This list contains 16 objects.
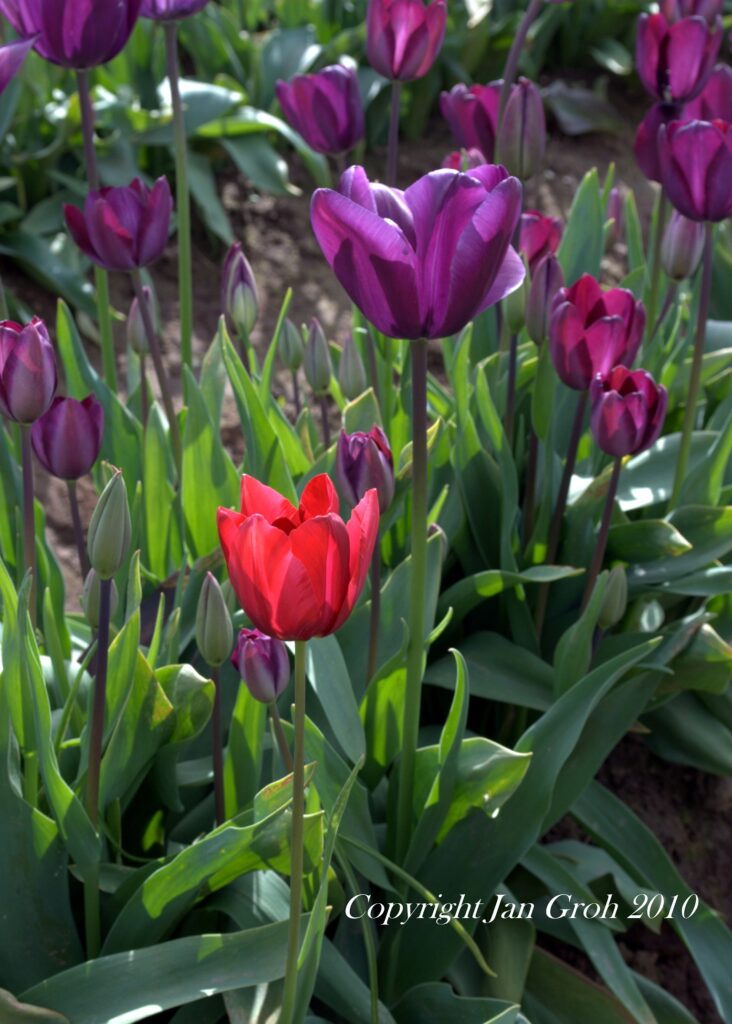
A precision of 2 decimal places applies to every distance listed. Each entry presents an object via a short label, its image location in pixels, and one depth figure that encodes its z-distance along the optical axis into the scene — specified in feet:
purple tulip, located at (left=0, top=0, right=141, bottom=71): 4.34
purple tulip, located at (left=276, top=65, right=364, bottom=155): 5.04
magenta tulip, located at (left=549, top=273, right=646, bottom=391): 4.27
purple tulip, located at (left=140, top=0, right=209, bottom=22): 4.80
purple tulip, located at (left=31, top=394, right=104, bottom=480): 3.82
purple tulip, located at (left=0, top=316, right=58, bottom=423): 3.49
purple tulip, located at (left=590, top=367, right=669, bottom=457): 4.11
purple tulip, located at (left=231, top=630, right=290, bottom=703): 3.34
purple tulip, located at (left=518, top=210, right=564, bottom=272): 5.14
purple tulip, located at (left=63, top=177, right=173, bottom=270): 4.44
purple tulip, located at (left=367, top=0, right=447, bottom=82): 4.93
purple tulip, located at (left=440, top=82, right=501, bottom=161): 5.52
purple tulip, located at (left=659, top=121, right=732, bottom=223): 4.40
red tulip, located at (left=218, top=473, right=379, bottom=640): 2.53
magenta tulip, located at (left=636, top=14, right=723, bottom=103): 5.24
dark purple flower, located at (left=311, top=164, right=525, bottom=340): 2.91
